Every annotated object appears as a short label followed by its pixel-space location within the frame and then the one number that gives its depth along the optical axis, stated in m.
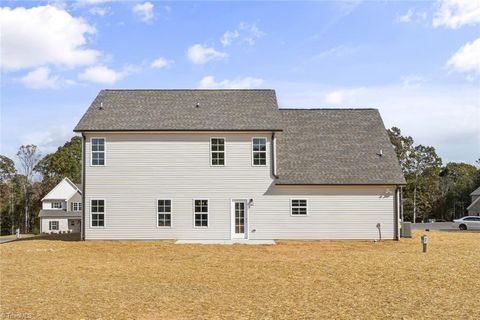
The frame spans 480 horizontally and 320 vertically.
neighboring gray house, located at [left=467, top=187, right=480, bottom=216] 61.03
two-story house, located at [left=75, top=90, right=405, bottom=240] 26.77
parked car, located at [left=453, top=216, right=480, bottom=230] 42.81
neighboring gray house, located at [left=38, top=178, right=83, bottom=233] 65.69
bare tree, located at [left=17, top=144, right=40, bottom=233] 79.99
